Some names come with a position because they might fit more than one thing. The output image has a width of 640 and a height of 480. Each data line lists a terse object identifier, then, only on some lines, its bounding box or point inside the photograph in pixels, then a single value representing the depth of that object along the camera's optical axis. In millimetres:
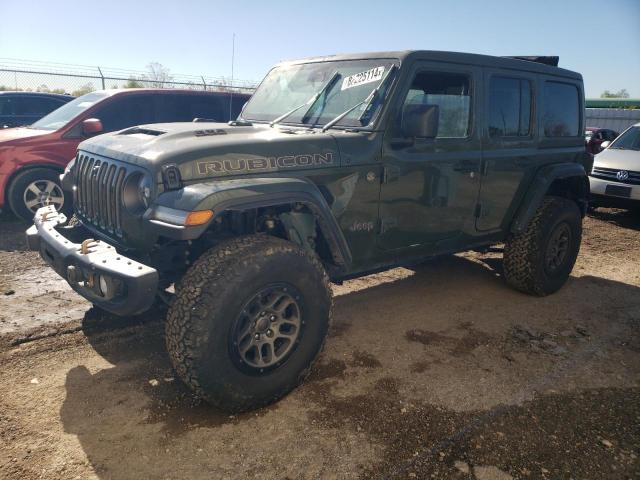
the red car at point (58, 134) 6230
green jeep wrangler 2514
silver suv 7992
